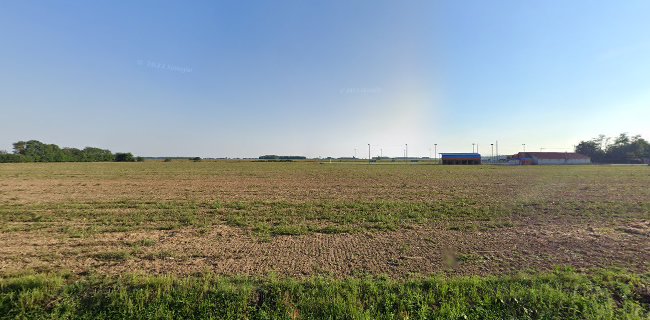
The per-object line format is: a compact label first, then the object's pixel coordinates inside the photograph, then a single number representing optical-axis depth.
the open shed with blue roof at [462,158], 93.75
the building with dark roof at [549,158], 93.88
